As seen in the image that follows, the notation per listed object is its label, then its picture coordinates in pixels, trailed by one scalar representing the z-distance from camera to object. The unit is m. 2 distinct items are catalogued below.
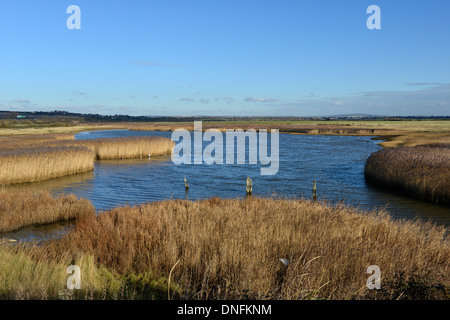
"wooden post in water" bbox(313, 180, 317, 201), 18.28
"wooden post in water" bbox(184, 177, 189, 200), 21.35
